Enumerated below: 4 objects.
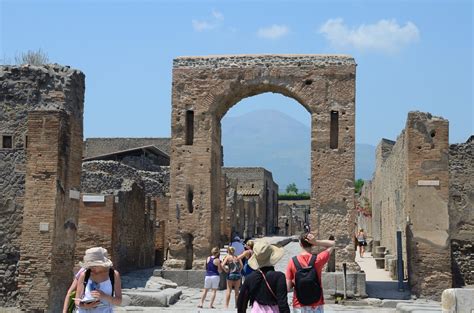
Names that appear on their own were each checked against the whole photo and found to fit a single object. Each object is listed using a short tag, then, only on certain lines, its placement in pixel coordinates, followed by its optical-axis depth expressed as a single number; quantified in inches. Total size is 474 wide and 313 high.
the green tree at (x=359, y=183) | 3535.2
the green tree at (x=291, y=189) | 4280.3
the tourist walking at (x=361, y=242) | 1105.4
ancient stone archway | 687.1
